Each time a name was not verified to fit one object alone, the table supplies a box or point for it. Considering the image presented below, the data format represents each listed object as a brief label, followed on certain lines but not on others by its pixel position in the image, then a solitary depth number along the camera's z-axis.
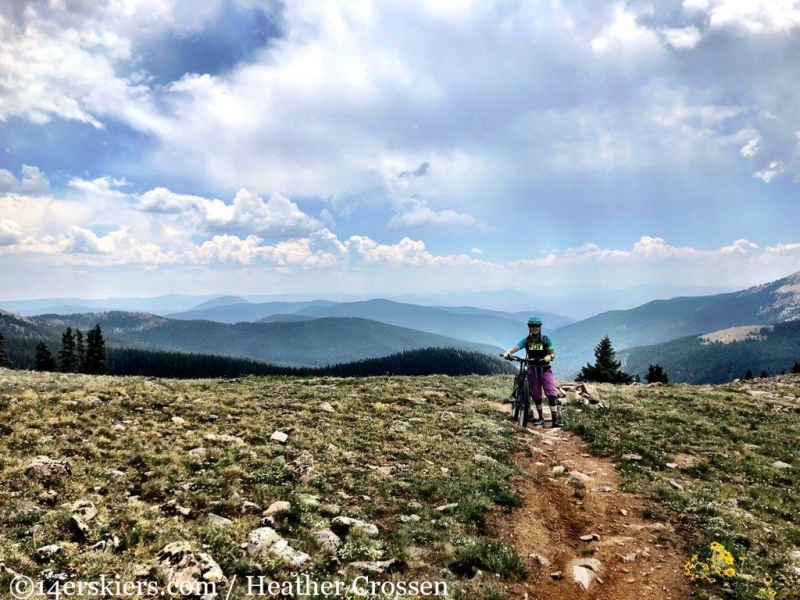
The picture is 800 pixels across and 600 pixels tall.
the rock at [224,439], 12.83
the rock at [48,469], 8.92
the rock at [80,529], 7.09
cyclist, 18.42
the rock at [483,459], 14.13
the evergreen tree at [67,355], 85.11
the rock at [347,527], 9.02
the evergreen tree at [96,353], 86.00
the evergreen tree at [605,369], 69.56
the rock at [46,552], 6.39
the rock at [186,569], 6.36
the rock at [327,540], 8.20
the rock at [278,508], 9.04
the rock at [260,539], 7.61
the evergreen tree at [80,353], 88.19
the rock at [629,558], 9.02
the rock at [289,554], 7.50
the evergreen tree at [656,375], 77.18
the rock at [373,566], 7.76
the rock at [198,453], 11.46
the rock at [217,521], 8.18
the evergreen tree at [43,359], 81.31
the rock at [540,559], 8.80
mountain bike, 18.86
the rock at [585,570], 8.28
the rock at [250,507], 9.15
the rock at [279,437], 13.77
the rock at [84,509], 7.63
